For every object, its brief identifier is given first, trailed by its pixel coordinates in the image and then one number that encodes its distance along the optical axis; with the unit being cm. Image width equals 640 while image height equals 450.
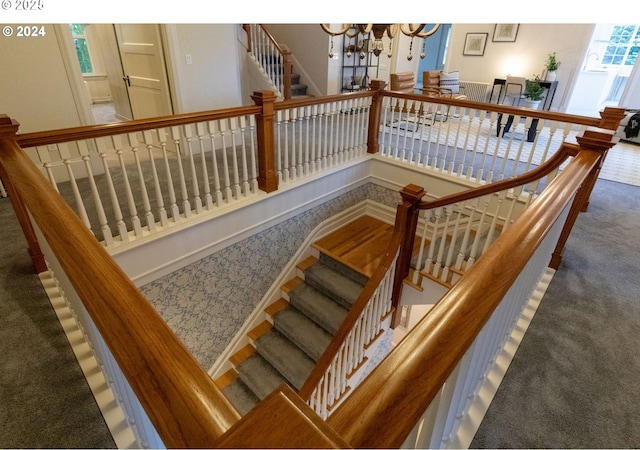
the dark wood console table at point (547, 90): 629
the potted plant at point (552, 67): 666
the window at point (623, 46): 643
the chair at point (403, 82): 581
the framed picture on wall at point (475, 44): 757
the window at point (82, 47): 745
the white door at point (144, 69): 412
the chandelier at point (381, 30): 278
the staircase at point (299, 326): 388
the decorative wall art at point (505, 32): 712
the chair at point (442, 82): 625
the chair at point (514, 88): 666
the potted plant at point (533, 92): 580
